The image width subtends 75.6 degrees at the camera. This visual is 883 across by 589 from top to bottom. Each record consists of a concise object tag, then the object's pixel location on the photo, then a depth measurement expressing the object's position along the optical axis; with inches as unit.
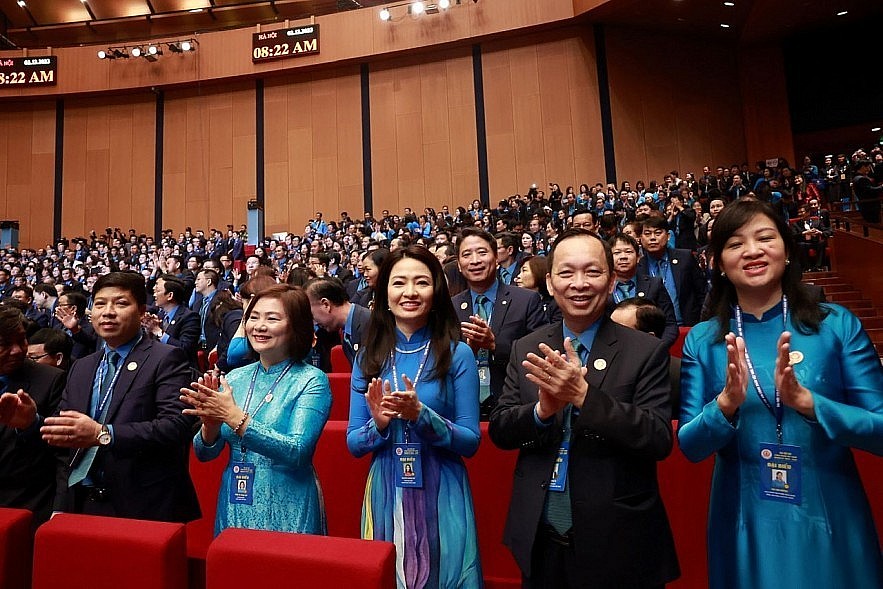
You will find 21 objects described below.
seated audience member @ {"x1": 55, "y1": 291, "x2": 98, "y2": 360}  154.3
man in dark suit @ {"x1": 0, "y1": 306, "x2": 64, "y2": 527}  64.0
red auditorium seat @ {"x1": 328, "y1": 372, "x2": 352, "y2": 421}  105.8
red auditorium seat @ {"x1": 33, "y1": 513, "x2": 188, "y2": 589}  43.1
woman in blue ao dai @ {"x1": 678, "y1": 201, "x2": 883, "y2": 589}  41.2
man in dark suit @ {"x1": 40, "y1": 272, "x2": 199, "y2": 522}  62.4
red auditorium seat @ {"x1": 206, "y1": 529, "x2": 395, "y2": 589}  37.5
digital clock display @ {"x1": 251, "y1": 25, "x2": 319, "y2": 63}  503.8
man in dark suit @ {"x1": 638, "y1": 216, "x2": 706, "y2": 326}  135.6
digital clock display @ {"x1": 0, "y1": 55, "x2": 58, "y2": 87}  544.1
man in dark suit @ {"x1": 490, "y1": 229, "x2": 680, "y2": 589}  43.1
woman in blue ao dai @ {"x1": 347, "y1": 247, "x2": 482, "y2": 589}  52.3
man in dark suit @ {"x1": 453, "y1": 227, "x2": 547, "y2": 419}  88.7
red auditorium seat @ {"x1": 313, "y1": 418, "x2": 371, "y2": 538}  78.8
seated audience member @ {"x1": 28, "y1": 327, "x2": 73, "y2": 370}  102.0
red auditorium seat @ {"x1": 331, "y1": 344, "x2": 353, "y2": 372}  139.3
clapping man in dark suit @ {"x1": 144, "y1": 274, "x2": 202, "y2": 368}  156.2
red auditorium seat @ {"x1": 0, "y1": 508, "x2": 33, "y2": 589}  47.6
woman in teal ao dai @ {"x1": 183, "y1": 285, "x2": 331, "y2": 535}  54.2
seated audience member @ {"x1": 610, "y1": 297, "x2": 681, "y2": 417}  80.6
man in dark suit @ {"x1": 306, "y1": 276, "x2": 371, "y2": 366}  102.1
